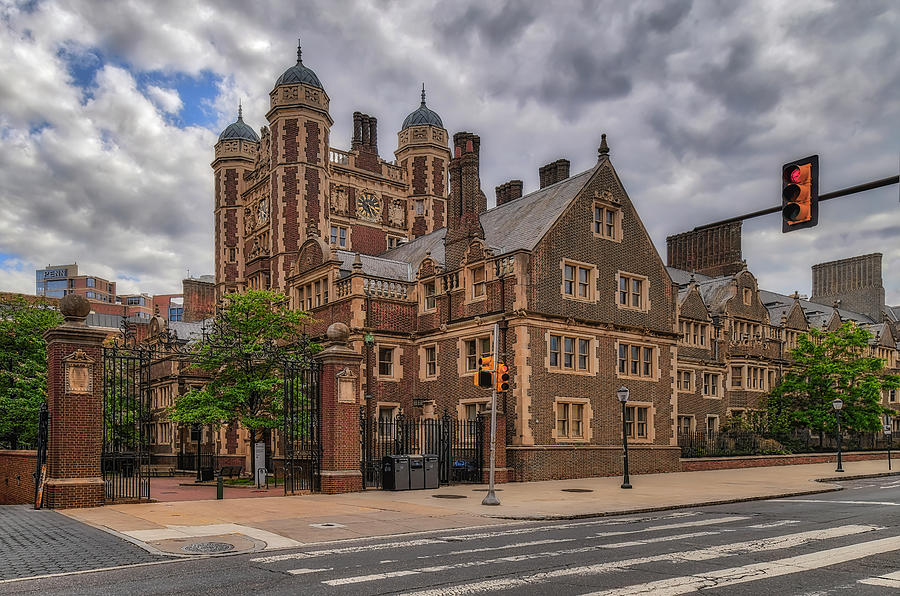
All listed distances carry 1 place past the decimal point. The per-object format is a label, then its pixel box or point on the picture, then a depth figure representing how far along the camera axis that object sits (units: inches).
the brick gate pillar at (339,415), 890.7
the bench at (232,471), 1307.3
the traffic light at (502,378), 803.4
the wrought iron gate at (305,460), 878.4
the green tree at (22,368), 1267.2
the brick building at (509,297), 1218.0
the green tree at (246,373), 1151.0
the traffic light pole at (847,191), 419.5
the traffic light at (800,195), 448.5
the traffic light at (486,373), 797.2
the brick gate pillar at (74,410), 700.7
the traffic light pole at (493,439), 793.6
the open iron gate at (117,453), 733.9
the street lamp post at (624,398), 1002.7
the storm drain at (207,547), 488.1
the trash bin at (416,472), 971.3
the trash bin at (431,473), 987.9
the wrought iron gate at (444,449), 1031.0
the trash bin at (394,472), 950.4
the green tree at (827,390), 1929.1
